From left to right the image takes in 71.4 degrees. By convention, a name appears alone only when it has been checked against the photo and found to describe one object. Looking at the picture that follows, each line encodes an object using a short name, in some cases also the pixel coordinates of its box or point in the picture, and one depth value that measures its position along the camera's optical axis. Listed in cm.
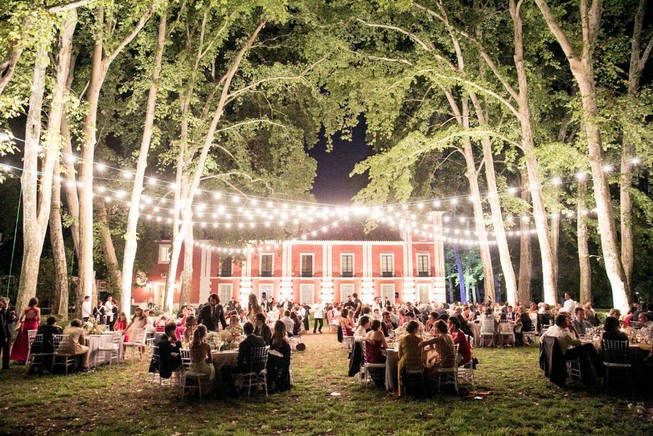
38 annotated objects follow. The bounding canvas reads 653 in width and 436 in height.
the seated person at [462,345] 679
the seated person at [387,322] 1051
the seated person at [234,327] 739
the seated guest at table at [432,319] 830
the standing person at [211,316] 959
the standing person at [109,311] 1379
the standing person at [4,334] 802
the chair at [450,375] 628
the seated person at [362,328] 777
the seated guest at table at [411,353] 622
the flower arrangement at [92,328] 894
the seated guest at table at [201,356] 622
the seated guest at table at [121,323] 1030
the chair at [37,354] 779
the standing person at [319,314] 1667
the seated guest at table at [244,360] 638
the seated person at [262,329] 765
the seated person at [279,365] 679
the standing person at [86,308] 1092
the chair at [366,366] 681
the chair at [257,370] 643
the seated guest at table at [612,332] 666
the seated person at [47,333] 783
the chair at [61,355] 785
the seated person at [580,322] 903
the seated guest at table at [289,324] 1140
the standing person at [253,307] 968
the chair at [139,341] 967
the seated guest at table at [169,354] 659
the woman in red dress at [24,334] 869
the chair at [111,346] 883
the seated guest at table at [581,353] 659
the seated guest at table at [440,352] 630
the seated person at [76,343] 788
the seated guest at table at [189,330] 791
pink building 3172
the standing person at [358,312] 1190
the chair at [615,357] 638
